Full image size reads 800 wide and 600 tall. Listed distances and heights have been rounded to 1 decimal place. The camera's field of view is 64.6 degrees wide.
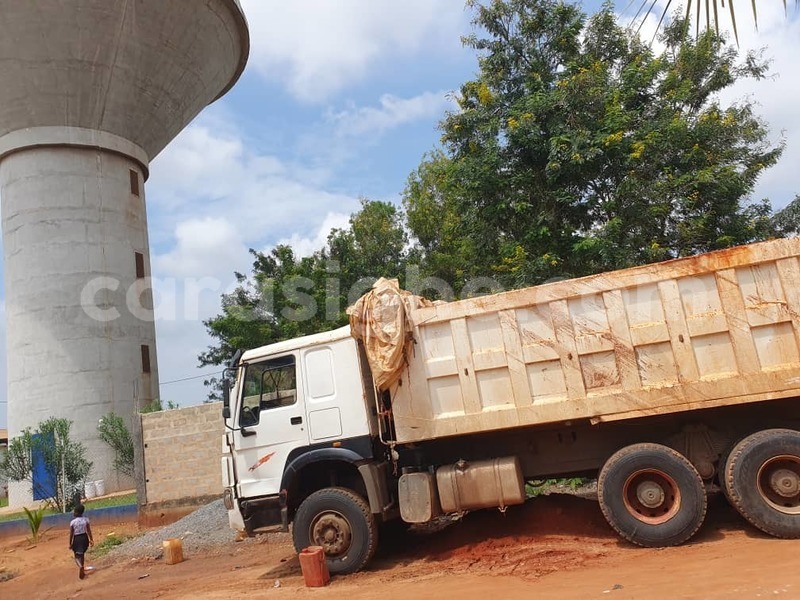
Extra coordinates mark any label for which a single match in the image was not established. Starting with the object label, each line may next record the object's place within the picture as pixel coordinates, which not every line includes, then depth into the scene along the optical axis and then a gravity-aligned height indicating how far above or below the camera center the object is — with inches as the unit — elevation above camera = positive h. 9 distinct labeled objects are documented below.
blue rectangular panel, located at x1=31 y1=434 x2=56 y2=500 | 649.0 +8.0
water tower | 727.1 +354.5
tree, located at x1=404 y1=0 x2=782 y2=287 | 453.4 +175.9
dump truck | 241.9 +3.3
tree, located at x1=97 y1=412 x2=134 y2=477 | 705.6 +36.5
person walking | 385.1 -35.2
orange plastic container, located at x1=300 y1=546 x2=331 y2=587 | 264.4 -50.4
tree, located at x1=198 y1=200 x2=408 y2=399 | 817.5 +211.0
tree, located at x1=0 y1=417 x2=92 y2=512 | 642.2 +20.2
